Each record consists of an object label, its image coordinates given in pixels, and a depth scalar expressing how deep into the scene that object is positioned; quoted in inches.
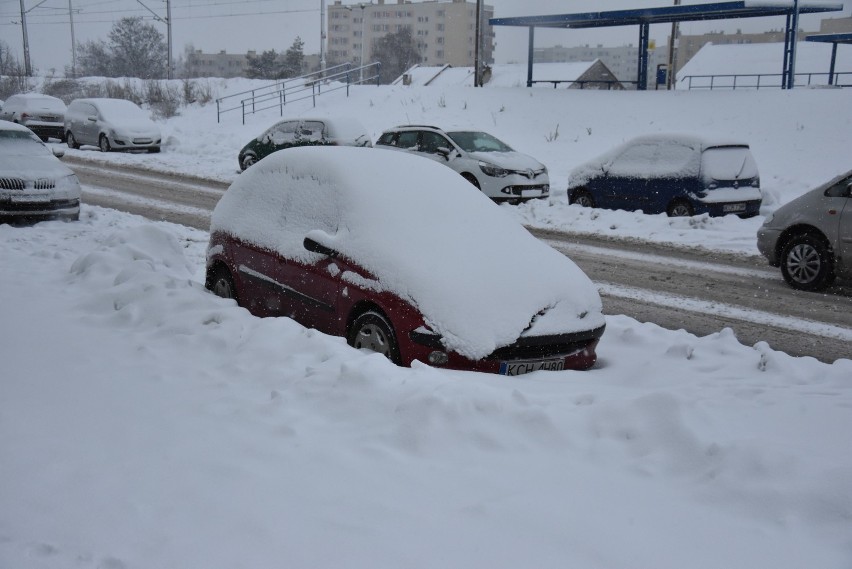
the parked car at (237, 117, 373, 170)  805.9
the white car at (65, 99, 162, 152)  1028.5
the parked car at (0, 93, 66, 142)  1177.4
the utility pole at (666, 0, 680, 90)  1397.6
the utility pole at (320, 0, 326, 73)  1518.2
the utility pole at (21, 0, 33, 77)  2209.0
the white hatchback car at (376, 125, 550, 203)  650.2
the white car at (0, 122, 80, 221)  489.7
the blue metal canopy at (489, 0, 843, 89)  1069.1
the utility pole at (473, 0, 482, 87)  1310.5
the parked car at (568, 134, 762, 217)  565.0
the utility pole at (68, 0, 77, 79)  2688.7
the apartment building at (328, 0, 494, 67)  5334.6
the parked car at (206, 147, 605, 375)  222.1
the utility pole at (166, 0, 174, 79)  1885.6
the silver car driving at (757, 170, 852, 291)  374.9
